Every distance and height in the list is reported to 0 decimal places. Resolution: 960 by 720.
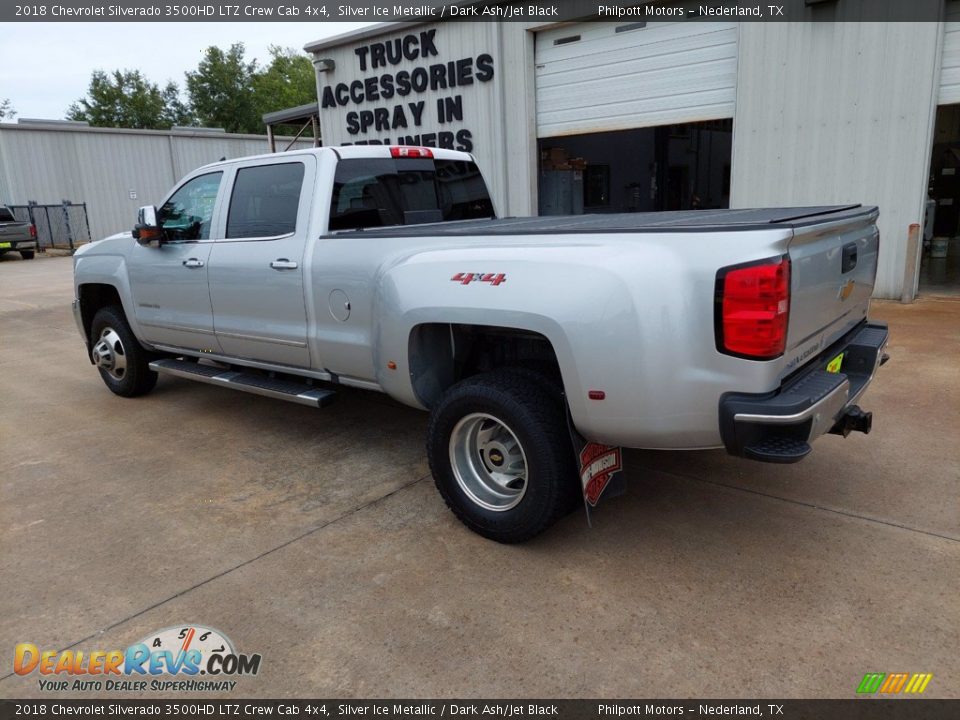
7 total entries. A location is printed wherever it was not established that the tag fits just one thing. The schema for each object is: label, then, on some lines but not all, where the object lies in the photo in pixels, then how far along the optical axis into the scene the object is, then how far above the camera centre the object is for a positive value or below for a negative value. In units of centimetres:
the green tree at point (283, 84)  6253 +1012
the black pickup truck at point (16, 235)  2196 -70
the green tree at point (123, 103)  6125 +876
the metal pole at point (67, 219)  2672 -35
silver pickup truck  272 -57
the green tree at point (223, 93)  6247 +948
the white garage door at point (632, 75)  1024 +165
